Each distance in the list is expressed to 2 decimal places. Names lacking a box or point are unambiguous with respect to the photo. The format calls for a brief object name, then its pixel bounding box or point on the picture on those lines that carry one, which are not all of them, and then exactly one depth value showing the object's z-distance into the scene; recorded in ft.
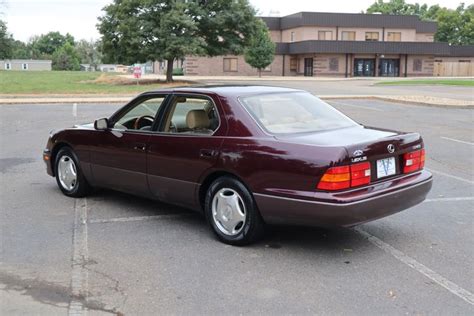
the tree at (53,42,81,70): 387.34
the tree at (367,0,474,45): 270.26
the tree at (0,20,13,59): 228.14
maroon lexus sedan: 15.02
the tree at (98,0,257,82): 111.04
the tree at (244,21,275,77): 182.60
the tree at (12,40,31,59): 443.73
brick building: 203.00
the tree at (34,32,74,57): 485.89
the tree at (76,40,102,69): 451.94
